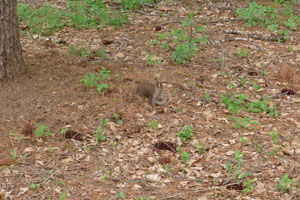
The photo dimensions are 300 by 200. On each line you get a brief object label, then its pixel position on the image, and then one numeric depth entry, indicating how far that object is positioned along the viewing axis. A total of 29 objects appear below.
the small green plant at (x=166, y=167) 6.47
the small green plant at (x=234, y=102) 8.31
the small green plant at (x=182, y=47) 10.21
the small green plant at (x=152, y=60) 10.20
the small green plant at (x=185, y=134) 7.32
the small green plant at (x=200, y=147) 6.95
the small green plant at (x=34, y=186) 5.95
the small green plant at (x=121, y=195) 5.82
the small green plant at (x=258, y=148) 6.99
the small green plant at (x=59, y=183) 6.07
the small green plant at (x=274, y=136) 7.25
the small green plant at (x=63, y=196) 5.71
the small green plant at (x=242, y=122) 7.73
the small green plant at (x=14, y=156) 6.53
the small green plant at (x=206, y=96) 8.66
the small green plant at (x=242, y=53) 10.76
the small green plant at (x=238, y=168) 6.24
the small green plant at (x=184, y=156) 6.73
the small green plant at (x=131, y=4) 13.80
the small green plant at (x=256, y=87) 9.34
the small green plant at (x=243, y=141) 7.23
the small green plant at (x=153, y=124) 7.61
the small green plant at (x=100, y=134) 7.15
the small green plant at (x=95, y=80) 8.25
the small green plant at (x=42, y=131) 6.98
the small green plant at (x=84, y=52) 10.44
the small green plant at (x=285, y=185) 5.99
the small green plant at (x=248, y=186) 5.93
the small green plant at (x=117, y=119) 7.61
